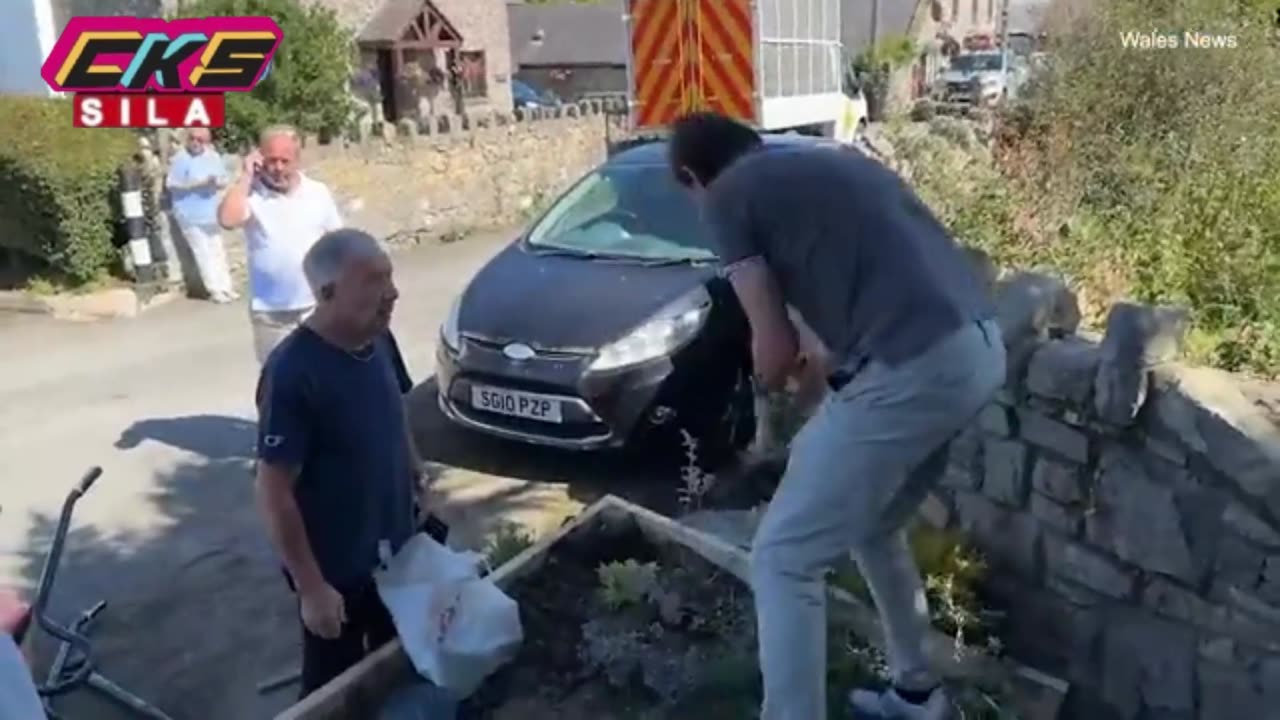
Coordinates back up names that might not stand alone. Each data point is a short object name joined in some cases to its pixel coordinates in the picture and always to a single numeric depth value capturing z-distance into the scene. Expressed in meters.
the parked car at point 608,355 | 6.34
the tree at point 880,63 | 40.62
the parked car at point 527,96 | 37.22
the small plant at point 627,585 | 4.21
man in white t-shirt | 6.28
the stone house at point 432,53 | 28.97
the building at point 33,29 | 19.59
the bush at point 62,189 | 11.80
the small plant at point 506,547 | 4.93
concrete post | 11.86
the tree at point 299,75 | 18.12
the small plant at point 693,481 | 5.60
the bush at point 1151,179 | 5.29
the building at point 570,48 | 50.50
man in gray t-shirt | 2.97
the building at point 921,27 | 47.81
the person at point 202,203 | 11.41
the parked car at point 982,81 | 10.13
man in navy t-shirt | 3.18
